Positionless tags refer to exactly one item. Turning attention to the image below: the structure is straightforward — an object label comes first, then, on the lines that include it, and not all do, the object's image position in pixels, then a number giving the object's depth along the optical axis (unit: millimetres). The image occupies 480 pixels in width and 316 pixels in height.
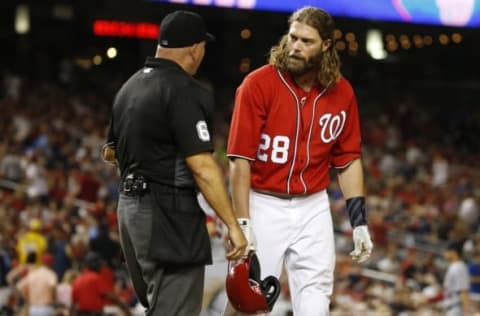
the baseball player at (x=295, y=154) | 9969
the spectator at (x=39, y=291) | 19687
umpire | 8547
